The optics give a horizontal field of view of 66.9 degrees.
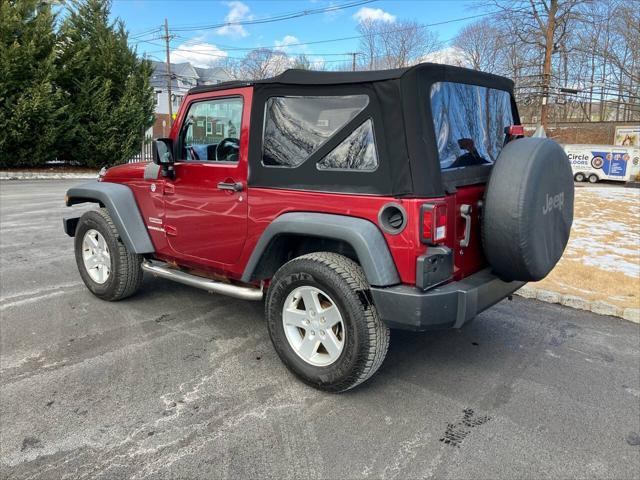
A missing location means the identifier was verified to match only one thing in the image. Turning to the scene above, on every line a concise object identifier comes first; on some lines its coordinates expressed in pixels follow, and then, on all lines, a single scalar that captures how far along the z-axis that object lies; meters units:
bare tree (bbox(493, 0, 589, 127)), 20.53
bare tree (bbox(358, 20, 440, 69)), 41.06
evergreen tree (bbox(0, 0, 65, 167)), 17.66
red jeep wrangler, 2.82
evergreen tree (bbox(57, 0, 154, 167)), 20.03
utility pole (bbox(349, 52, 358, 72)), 46.00
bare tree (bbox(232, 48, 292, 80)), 51.34
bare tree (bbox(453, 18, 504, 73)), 36.69
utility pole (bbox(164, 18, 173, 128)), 39.69
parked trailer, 28.28
